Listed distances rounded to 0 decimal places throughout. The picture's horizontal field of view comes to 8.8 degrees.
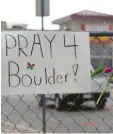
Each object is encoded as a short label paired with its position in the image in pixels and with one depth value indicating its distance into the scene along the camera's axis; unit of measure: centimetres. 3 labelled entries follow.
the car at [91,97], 706
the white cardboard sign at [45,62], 473
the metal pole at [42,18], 461
